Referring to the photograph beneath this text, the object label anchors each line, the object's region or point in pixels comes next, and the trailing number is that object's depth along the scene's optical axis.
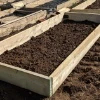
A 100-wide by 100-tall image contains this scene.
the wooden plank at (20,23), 6.87
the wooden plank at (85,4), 9.92
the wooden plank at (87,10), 8.68
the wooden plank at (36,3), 10.08
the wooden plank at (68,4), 9.62
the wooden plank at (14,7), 8.77
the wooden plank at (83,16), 7.89
